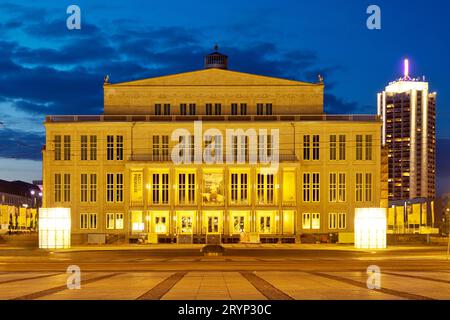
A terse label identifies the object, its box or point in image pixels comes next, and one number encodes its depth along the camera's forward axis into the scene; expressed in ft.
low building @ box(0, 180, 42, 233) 445.37
